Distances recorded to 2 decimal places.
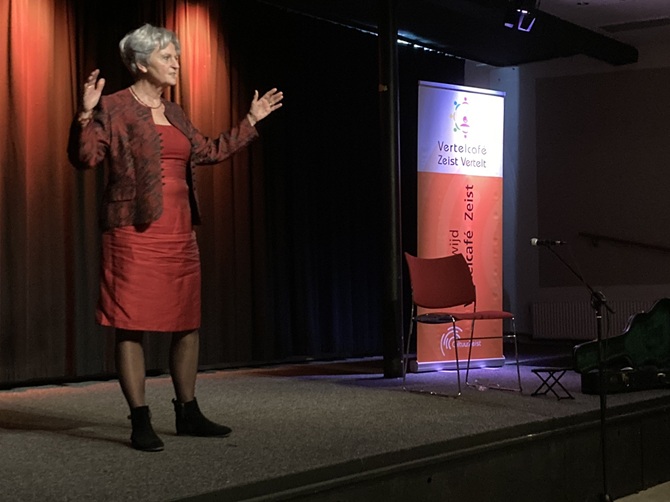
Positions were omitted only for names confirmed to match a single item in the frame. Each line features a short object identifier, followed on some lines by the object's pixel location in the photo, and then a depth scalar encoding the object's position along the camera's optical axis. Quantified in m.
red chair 5.10
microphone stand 3.54
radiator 8.30
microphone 3.81
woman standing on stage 2.95
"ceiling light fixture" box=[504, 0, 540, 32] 6.28
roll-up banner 5.81
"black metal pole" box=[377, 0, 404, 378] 5.63
